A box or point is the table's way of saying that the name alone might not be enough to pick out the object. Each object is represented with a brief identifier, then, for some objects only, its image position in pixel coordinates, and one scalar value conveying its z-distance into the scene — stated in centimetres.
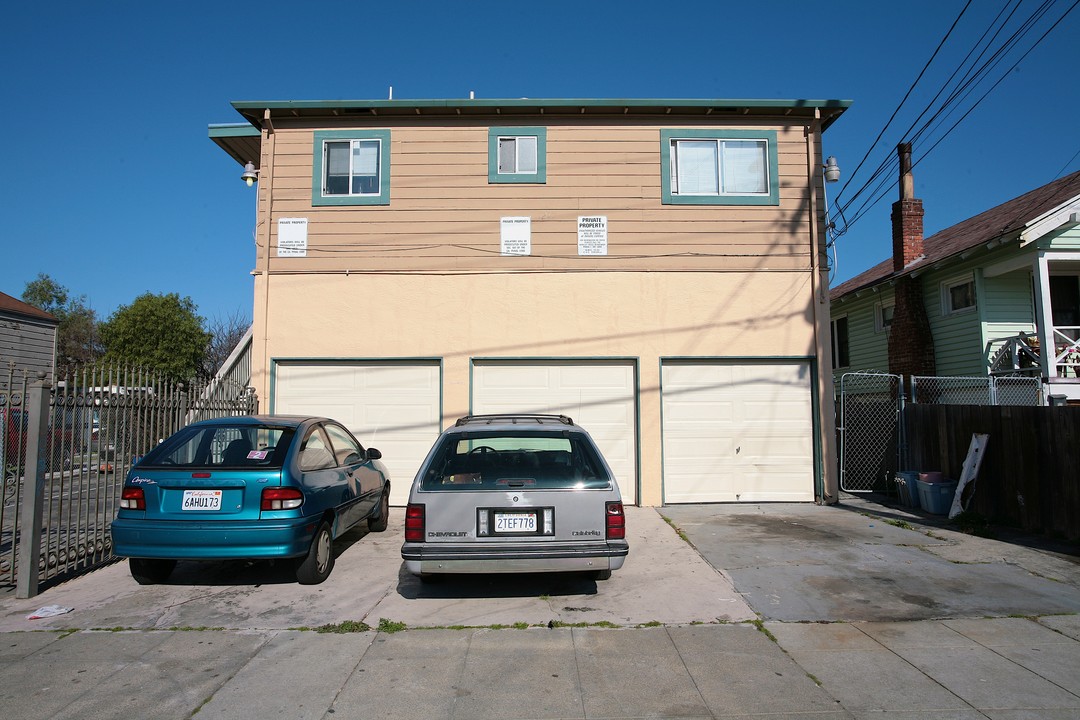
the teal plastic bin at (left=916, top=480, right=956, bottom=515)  946
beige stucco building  1047
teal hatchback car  554
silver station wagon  511
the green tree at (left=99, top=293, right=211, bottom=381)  2480
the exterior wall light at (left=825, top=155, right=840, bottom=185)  1088
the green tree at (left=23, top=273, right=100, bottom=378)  3912
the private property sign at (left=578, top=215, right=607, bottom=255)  1077
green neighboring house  1309
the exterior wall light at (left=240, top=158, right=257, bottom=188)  1103
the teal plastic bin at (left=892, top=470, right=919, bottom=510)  1010
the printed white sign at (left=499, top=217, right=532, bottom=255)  1076
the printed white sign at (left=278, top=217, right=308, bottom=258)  1076
